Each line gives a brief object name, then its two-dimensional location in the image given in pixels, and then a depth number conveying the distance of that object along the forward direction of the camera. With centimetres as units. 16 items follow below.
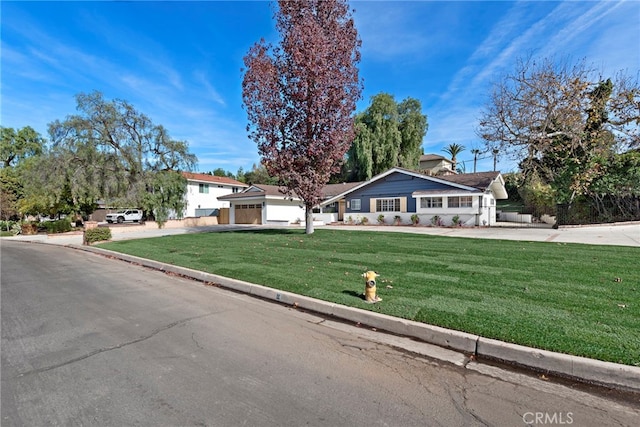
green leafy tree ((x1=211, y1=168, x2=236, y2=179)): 7448
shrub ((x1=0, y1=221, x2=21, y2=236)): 2748
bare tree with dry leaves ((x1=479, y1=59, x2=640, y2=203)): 1750
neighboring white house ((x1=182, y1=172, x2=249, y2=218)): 3594
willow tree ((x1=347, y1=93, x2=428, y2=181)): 3781
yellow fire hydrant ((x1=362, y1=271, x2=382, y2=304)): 510
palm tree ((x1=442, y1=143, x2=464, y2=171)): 6112
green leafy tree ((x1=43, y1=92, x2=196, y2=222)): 2445
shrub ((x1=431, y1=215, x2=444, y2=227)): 2347
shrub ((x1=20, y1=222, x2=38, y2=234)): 2847
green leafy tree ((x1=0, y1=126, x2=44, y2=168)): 4222
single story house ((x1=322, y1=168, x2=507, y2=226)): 2284
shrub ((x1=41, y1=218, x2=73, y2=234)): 2519
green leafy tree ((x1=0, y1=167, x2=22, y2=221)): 3392
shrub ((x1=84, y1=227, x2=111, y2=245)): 1671
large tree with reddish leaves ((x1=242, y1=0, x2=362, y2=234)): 1483
